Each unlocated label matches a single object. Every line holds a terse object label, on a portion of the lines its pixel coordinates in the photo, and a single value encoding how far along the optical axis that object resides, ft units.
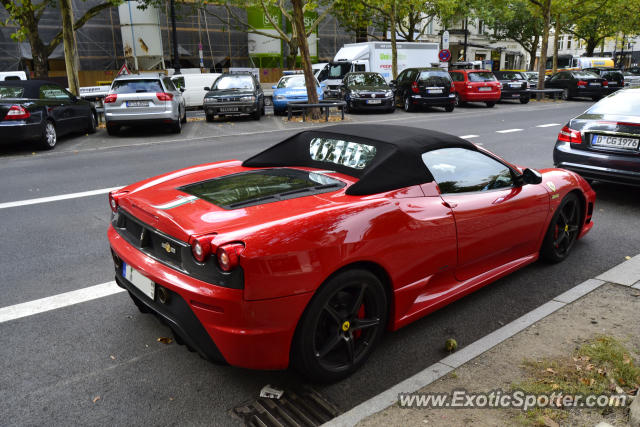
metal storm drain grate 8.91
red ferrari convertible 8.56
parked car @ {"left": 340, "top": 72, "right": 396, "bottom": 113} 66.28
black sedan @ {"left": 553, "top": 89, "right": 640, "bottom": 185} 21.11
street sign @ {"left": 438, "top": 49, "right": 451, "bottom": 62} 93.15
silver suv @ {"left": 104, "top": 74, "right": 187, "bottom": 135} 45.37
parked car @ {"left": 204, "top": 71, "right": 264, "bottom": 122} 57.88
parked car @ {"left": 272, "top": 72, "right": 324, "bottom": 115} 64.90
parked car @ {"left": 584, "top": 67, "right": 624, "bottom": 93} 90.94
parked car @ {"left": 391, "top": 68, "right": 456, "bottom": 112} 68.23
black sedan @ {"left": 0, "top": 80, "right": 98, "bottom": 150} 36.35
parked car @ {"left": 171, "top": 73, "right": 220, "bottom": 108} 77.71
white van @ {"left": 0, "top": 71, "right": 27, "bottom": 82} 62.66
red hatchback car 76.33
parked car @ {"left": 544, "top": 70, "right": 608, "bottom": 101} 89.56
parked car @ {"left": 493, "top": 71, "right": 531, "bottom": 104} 85.15
